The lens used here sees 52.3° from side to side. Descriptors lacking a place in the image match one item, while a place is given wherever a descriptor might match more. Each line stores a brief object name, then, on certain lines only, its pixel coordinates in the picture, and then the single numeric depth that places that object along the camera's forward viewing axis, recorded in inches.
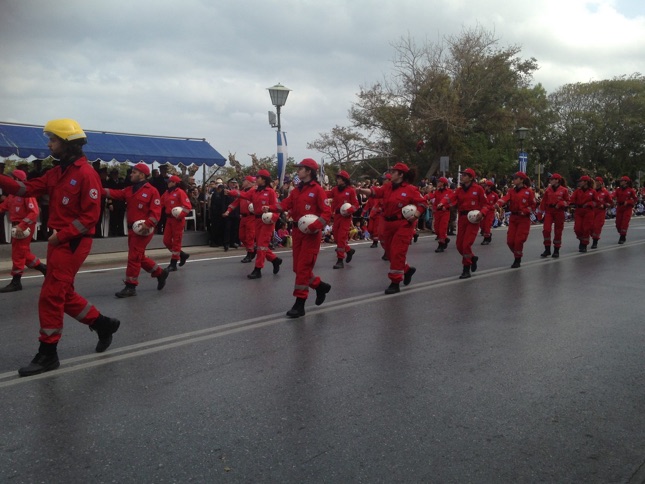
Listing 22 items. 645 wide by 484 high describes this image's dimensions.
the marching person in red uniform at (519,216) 512.1
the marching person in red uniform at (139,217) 374.0
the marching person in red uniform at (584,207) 629.9
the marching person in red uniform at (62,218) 216.5
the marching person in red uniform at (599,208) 641.6
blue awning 604.4
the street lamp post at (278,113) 756.0
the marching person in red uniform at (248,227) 554.1
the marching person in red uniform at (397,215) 371.2
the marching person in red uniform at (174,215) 461.7
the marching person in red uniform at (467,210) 451.2
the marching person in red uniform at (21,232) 385.4
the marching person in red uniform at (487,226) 750.5
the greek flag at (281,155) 755.4
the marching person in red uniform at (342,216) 526.3
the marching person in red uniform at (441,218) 672.8
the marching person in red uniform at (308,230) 314.0
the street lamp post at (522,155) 1242.4
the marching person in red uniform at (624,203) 729.0
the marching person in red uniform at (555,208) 588.1
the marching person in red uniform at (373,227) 667.4
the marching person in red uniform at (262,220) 461.7
